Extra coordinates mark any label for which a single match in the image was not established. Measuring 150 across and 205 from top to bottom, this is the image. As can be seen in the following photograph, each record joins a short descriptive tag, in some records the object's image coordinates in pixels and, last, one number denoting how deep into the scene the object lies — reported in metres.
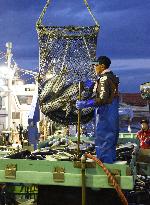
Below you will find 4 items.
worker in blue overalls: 7.30
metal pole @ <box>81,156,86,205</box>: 6.35
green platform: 6.32
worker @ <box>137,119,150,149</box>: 11.72
